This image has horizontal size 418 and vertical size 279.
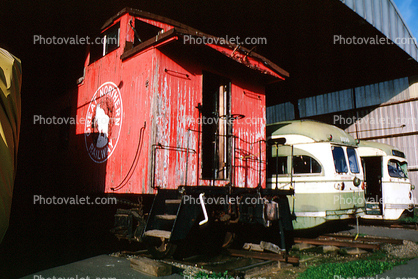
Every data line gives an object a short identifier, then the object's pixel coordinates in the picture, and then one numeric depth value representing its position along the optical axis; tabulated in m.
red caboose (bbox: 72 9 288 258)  5.78
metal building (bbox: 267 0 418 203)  12.05
